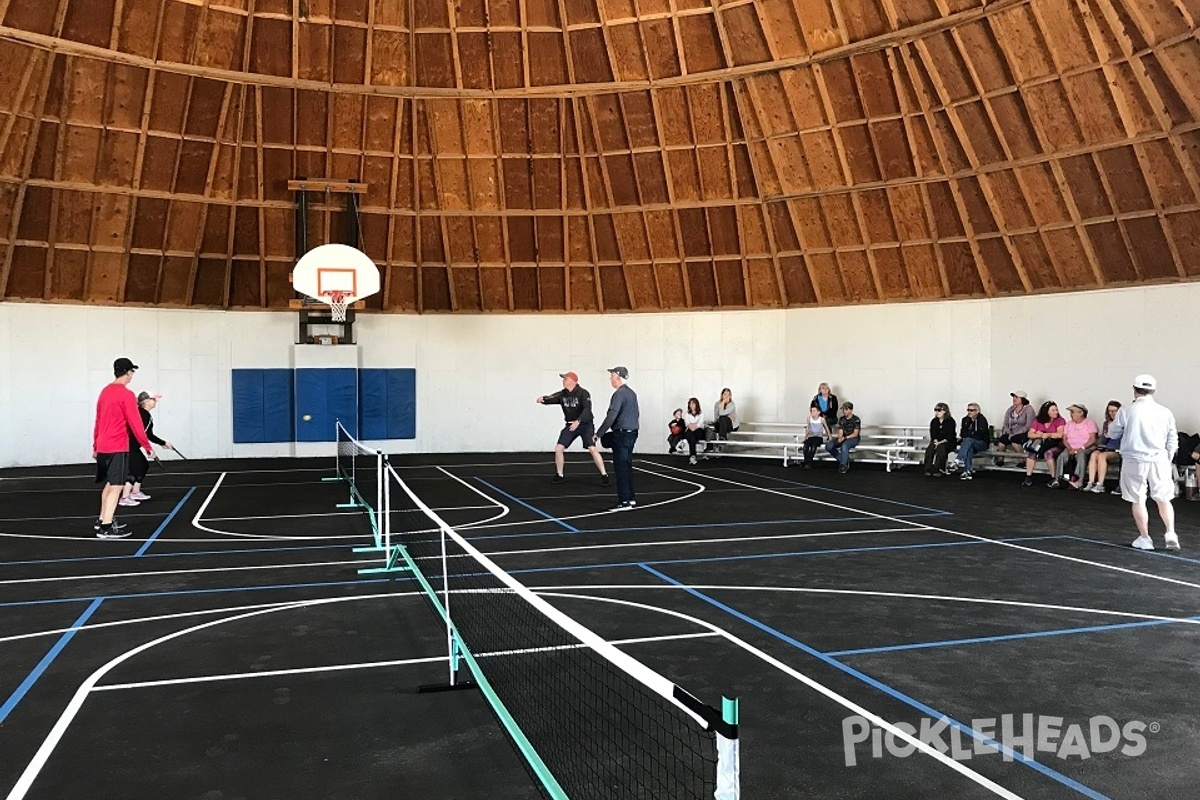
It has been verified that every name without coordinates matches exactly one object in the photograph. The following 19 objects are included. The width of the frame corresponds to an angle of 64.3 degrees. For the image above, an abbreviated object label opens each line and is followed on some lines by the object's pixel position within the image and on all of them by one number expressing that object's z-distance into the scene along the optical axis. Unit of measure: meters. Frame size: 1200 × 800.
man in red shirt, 12.04
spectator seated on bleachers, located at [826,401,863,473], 21.03
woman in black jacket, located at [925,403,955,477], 19.89
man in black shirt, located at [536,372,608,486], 18.62
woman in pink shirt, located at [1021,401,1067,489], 18.05
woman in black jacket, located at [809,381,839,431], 22.16
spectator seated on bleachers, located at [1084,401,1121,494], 16.92
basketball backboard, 21.11
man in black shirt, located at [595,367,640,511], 14.88
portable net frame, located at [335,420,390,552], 11.62
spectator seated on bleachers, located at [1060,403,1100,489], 17.55
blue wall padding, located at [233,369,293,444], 24.02
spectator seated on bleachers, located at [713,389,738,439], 23.27
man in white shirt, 11.22
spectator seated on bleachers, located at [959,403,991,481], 19.39
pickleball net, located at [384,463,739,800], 4.52
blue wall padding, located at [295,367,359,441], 24.22
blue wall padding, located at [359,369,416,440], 24.91
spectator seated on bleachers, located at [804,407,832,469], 21.48
